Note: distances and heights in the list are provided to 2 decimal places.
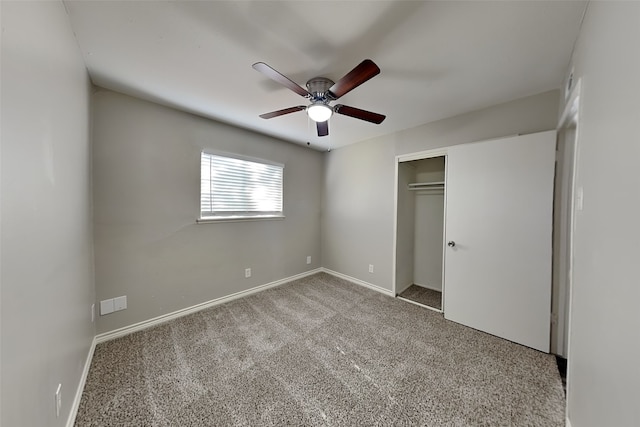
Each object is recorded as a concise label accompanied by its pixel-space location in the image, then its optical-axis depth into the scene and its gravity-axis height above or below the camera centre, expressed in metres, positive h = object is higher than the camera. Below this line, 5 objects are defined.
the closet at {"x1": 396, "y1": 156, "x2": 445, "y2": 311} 3.23 -0.24
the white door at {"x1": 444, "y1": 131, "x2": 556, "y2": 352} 1.96 -0.24
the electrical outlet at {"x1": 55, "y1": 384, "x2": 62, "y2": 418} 1.09 -0.98
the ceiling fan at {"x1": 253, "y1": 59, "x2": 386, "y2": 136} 1.31 +0.84
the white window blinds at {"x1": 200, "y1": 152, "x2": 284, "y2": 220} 2.69 +0.28
